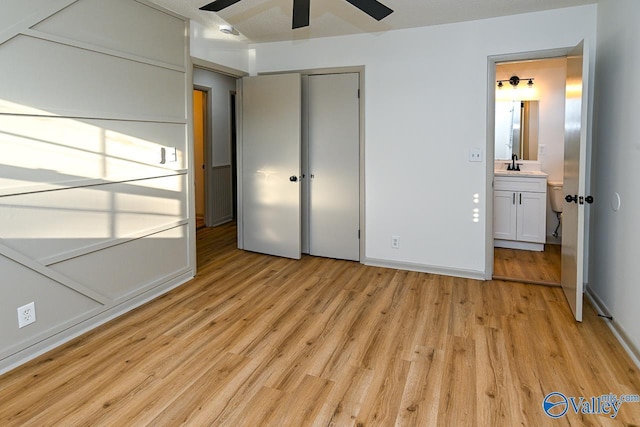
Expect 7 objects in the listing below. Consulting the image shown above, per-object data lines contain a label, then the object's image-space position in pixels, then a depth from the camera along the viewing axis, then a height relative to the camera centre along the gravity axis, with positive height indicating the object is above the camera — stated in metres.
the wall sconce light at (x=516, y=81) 5.11 +1.27
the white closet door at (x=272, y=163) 4.36 +0.18
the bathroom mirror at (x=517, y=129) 5.15 +0.65
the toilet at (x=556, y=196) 4.85 -0.21
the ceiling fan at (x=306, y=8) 2.03 +0.90
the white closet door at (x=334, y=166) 4.25 +0.14
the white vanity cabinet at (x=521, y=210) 4.70 -0.38
